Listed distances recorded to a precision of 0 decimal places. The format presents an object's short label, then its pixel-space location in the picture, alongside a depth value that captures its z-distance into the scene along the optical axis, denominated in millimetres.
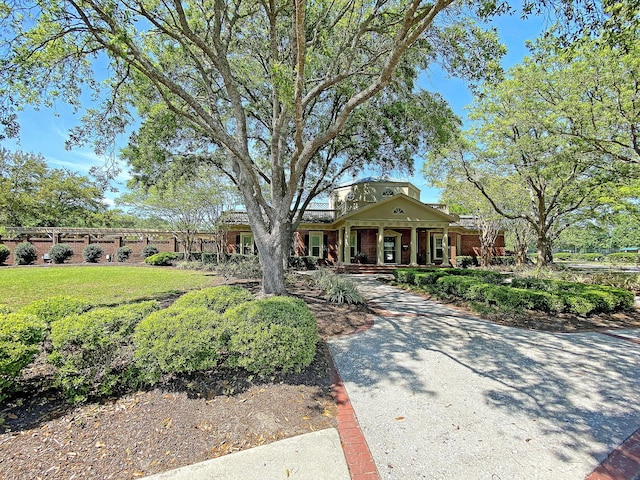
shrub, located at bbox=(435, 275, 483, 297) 9278
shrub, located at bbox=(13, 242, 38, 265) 17625
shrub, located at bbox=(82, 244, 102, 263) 19609
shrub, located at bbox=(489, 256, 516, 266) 23288
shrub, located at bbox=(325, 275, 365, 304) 8414
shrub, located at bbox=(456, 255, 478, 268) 22547
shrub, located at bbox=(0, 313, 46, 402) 2800
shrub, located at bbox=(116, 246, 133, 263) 20734
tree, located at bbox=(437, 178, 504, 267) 19047
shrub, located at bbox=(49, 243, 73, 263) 18453
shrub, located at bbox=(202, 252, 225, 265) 19138
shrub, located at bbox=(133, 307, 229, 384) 3236
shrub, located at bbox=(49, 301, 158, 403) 3029
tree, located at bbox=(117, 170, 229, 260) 16438
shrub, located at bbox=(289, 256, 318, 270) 20109
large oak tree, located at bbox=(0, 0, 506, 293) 5379
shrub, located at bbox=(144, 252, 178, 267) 19281
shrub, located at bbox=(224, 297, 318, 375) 3570
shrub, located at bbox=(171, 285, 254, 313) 4914
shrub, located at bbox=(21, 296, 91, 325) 3768
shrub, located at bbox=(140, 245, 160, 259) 21188
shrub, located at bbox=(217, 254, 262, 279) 13946
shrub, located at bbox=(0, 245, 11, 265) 17000
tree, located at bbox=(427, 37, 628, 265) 11086
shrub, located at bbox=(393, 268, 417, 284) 12498
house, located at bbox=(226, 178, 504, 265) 19266
